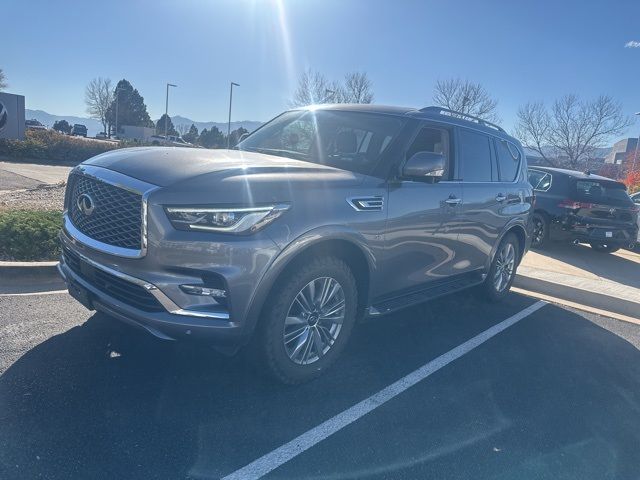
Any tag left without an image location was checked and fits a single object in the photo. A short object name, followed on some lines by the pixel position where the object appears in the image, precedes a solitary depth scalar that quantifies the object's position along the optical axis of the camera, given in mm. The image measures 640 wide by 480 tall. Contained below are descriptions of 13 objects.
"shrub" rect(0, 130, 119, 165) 21547
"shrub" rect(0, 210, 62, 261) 5434
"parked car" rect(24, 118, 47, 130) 51722
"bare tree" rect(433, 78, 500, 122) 31141
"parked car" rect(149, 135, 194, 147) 50888
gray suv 2850
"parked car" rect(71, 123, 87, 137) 63450
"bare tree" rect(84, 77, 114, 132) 74562
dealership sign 11766
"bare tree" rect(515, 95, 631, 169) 33594
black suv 9359
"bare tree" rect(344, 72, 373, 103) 30609
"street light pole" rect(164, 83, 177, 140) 57906
